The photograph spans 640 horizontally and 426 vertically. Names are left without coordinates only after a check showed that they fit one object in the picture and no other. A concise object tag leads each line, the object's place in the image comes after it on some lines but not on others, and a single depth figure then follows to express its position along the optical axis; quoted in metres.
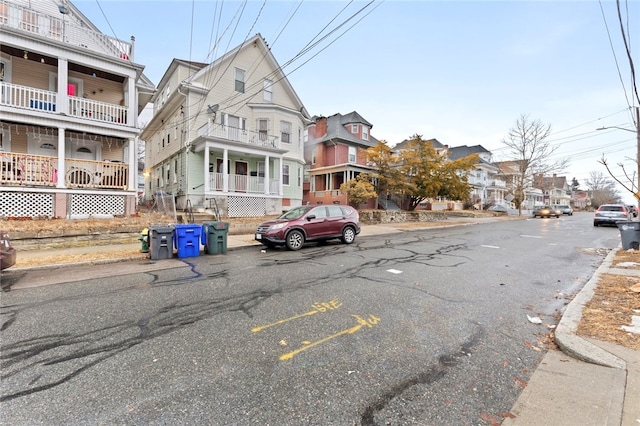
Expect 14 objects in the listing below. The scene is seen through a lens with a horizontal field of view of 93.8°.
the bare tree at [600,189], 77.10
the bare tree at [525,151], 37.84
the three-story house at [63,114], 11.72
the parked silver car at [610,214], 20.47
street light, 7.75
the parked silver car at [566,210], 42.43
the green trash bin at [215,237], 9.32
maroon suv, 10.05
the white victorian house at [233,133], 17.42
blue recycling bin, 8.80
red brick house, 27.17
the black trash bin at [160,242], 8.43
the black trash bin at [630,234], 9.84
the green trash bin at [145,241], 8.97
